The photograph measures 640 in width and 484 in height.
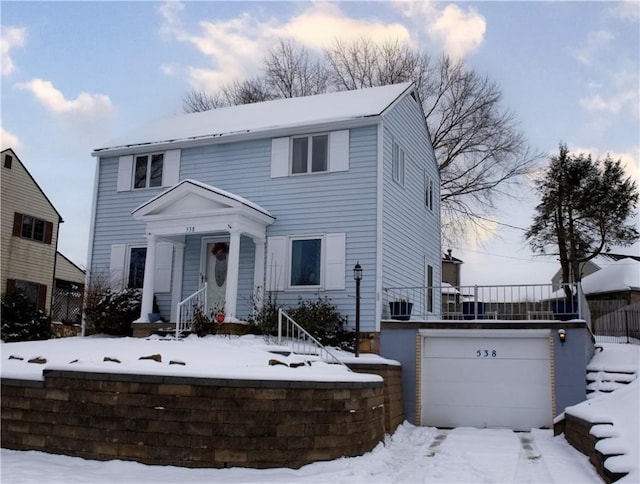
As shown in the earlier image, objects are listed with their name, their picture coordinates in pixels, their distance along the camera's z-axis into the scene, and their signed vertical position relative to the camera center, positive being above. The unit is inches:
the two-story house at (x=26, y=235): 916.6 +133.4
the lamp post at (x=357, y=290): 477.1 +33.2
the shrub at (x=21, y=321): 727.1 +5.7
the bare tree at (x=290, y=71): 1235.9 +504.0
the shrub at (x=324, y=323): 519.2 +8.5
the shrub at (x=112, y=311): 602.9 +15.8
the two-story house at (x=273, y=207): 552.7 +111.7
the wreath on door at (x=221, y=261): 595.8 +64.4
